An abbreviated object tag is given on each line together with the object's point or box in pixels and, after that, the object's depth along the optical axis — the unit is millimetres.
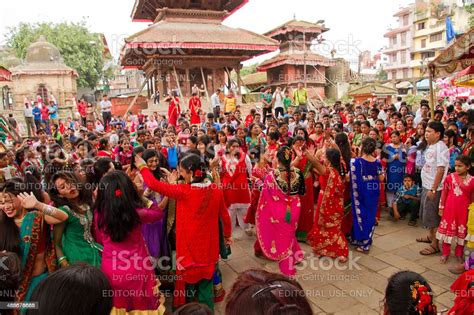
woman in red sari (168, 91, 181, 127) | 13008
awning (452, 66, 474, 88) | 8403
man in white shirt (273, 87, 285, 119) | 13125
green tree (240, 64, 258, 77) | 48241
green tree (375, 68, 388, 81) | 54312
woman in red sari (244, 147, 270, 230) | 5020
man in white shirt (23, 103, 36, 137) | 14594
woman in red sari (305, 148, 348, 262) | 4484
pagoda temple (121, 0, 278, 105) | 16938
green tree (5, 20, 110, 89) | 32281
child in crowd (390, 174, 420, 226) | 5797
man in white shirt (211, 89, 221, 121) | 13416
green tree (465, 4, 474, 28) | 18300
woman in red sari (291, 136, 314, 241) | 5004
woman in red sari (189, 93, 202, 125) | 12117
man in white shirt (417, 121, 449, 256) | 4332
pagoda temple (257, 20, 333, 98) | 28500
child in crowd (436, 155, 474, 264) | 3990
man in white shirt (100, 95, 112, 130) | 15085
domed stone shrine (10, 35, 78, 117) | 27578
